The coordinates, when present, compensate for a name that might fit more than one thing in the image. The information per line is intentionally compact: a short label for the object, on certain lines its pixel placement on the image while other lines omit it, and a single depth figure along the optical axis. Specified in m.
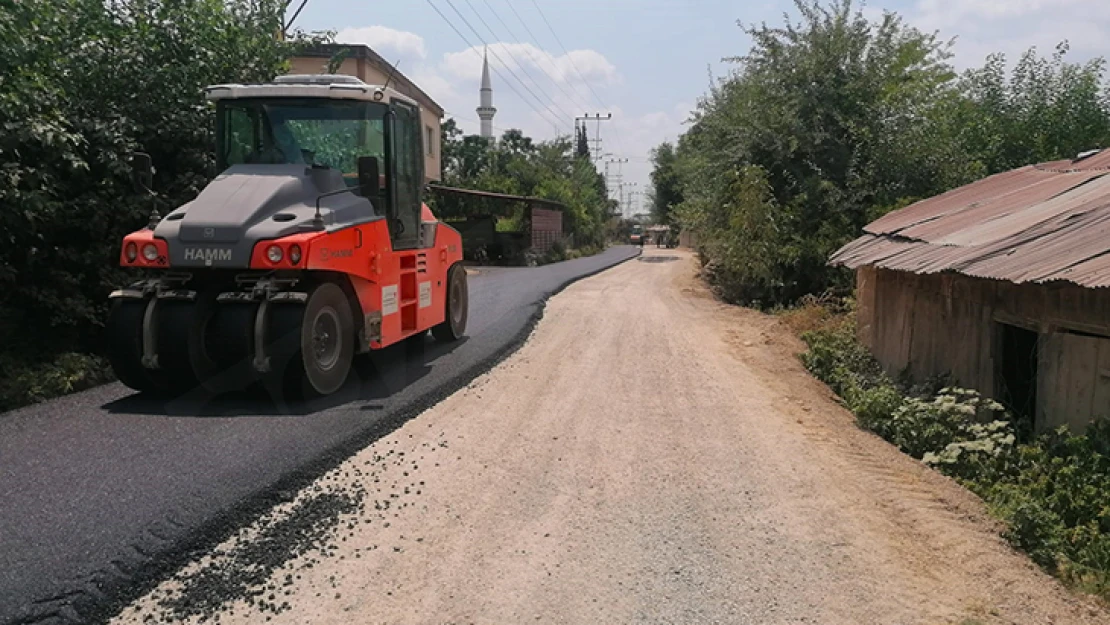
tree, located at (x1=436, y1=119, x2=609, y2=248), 39.00
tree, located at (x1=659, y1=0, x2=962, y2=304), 16.50
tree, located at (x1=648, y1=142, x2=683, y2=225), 65.19
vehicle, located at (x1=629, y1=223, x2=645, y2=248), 62.87
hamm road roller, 6.64
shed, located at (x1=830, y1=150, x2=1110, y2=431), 6.07
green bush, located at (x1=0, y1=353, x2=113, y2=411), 6.92
